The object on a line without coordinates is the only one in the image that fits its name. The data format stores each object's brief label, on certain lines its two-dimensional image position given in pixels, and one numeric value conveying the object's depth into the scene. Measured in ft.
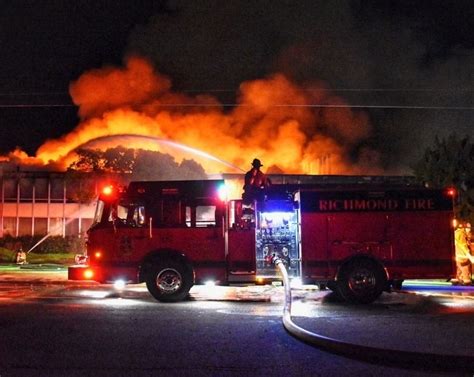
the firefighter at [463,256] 48.44
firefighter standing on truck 40.73
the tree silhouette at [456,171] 51.19
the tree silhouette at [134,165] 104.42
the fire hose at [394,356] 19.97
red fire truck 38.63
